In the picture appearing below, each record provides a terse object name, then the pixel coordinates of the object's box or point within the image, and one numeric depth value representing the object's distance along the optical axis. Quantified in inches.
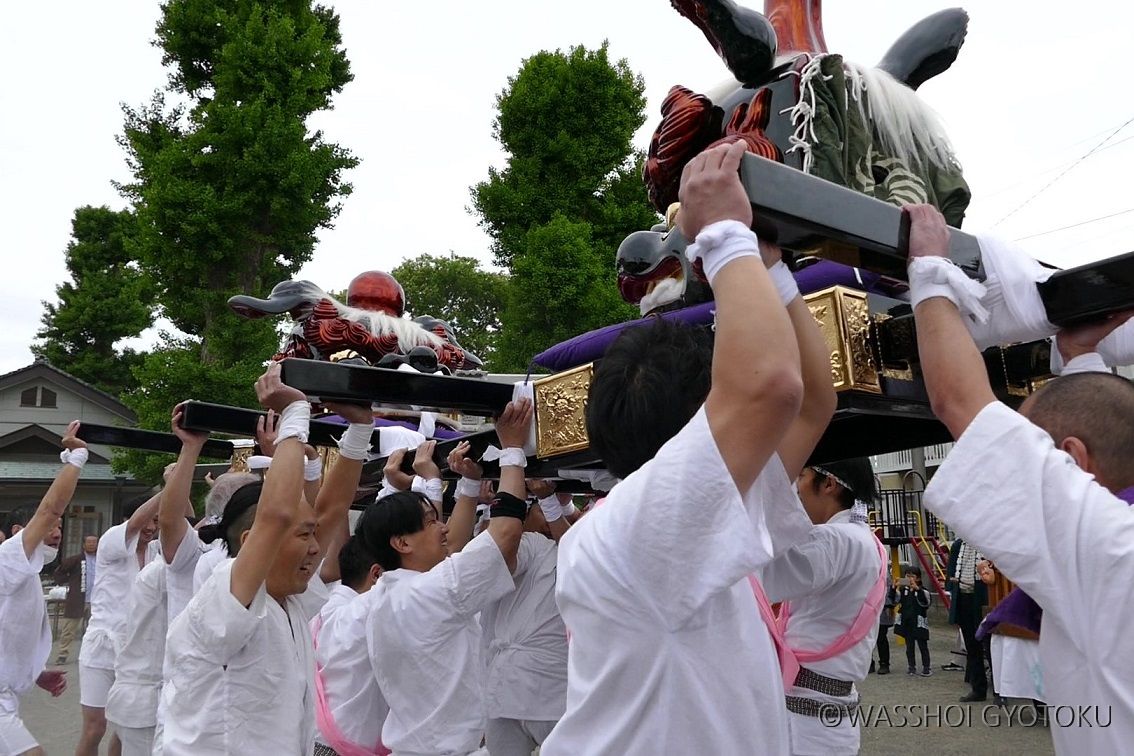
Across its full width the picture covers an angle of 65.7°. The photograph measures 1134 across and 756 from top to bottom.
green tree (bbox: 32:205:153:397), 1103.0
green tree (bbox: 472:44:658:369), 575.5
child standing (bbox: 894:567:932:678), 404.5
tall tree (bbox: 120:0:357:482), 490.0
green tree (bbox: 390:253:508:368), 1080.2
